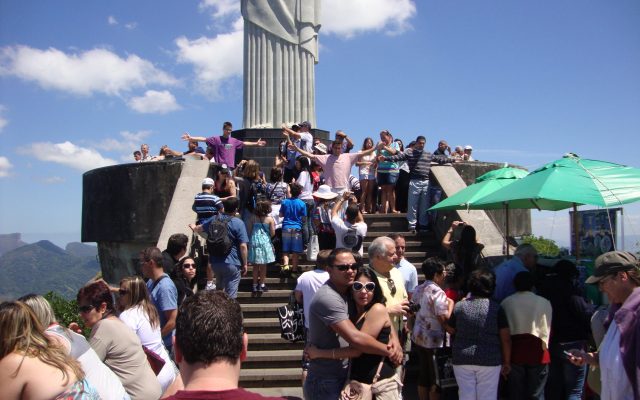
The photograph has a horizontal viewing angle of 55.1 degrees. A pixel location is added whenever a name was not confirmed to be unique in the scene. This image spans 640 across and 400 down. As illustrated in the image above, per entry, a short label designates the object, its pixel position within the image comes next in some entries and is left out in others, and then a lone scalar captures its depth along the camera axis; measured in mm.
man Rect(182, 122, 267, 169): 11586
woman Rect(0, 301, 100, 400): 2818
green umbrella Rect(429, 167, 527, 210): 8008
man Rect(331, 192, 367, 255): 7578
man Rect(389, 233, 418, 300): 6367
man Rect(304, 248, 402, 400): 3908
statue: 16703
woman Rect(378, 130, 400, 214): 11078
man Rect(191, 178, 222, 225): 8336
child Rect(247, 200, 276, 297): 8125
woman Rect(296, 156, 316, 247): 10009
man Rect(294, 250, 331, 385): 5766
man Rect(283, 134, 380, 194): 10305
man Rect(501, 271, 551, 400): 5379
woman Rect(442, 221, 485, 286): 7105
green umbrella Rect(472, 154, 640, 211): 6297
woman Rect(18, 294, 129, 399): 3422
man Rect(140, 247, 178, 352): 5355
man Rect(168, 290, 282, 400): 2070
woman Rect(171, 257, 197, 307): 6117
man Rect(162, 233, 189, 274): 6500
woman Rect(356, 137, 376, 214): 11383
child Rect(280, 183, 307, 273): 8539
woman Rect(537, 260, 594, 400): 5586
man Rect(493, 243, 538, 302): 6156
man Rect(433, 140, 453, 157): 12061
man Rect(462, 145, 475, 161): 15508
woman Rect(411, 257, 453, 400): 5488
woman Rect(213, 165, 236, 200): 9172
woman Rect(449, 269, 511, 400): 5184
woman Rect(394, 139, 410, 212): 11463
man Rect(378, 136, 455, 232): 10172
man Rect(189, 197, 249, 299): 7469
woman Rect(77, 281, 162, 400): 3953
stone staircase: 7105
